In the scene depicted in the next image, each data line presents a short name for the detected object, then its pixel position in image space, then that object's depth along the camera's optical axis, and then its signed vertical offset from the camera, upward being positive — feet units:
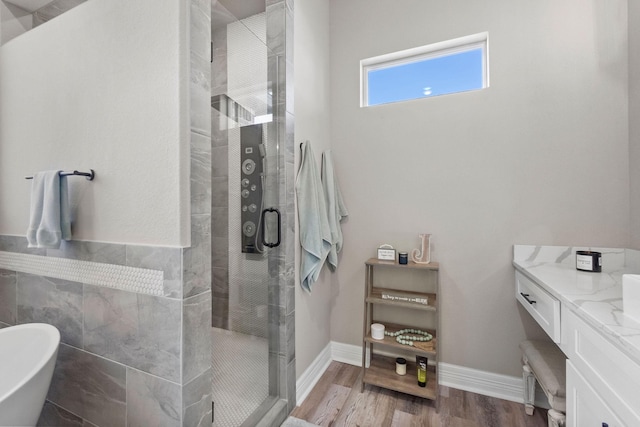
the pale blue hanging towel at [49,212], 3.93 -0.01
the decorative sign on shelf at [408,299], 6.07 -2.00
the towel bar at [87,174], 3.94 +0.55
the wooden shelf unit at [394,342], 5.75 -2.92
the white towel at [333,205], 6.64 +0.16
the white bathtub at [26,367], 2.90 -2.02
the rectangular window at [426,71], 6.45 +3.60
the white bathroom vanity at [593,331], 2.45 -1.38
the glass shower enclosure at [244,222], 4.28 -0.19
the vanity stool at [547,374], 3.91 -2.60
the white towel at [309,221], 5.85 -0.21
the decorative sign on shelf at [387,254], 6.57 -1.04
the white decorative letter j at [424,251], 6.30 -0.94
